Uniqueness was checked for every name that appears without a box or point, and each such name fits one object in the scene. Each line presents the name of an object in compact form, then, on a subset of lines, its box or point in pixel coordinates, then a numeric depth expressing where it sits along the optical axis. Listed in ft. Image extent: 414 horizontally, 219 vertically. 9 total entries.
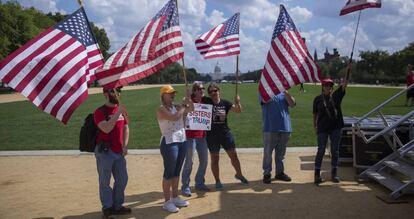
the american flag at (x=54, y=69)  17.60
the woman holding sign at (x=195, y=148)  23.41
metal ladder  21.54
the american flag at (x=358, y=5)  24.64
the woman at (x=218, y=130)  24.36
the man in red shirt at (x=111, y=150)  18.98
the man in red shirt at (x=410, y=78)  65.32
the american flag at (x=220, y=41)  26.40
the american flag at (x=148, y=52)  18.07
